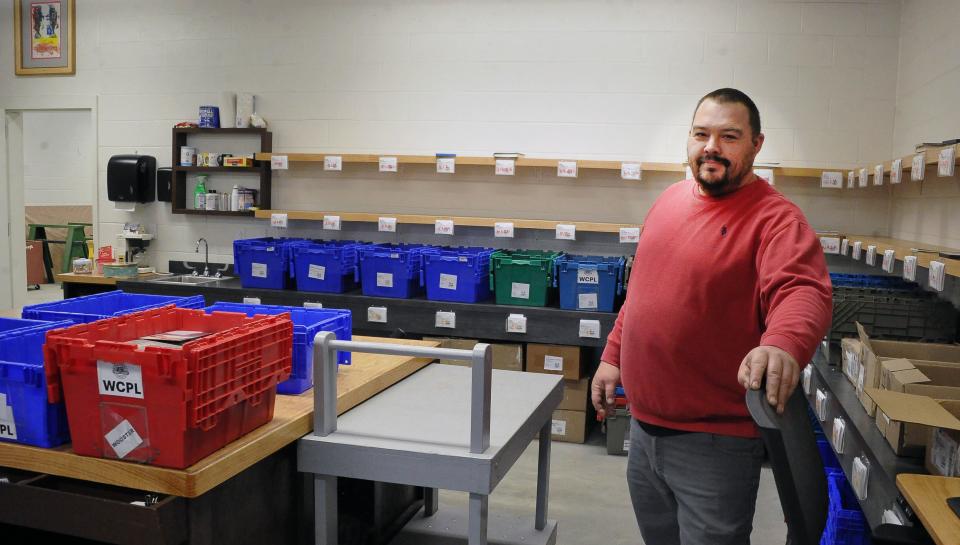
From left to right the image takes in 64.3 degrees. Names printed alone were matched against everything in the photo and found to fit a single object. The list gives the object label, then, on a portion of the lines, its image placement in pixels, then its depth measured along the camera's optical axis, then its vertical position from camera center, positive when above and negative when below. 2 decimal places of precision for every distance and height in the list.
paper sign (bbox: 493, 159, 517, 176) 5.23 +0.29
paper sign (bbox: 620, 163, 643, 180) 5.07 +0.28
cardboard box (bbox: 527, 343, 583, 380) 4.86 -0.95
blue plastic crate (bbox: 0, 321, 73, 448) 1.88 -0.54
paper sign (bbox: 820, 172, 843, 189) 4.89 +0.25
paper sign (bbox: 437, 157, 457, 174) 5.35 +0.29
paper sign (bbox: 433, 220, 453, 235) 5.40 -0.14
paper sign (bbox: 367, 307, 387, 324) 5.12 -0.73
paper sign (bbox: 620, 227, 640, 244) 5.09 -0.14
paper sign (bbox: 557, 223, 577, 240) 5.19 -0.14
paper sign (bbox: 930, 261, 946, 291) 2.61 -0.18
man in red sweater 1.98 -0.28
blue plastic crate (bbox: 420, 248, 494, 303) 4.99 -0.45
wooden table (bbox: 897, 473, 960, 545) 1.57 -0.64
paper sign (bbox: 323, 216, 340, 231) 5.63 -0.14
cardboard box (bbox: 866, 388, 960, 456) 1.95 -0.50
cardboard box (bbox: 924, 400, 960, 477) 2.04 -0.62
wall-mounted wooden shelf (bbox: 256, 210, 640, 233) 5.19 -0.09
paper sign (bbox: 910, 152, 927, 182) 2.99 +0.23
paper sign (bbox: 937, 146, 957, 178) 2.67 +0.22
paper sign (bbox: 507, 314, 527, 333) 4.88 -0.72
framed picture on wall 6.43 +1.33
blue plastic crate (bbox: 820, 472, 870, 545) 2.65 -1.07
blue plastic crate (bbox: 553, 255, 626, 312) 4.79 -0.45
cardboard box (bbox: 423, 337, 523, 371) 4.94 -0.94
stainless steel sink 5.78 -0.62
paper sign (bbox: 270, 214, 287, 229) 5.80 -0.15
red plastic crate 1.76 -0.47
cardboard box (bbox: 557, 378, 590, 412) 4.91 -1.18
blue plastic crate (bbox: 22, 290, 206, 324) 2.70 -0.40
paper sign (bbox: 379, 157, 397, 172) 5.48 +0.29
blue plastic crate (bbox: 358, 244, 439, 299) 5.12 -0.44
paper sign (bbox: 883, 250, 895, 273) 3.36 -0.17
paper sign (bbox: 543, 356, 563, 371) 4.88 -0.97
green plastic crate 4.90 -0.44
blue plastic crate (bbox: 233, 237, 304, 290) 5.37 -0.44
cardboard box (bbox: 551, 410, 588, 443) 4.91 -1.38
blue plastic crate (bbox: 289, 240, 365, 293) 5.26 -0.43
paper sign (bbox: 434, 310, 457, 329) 4.99 -0.73
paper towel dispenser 6.17 +0.16
